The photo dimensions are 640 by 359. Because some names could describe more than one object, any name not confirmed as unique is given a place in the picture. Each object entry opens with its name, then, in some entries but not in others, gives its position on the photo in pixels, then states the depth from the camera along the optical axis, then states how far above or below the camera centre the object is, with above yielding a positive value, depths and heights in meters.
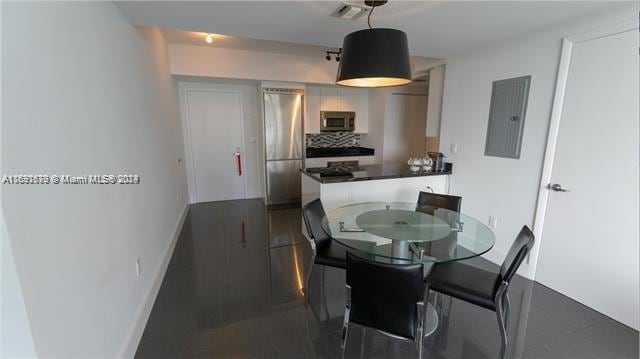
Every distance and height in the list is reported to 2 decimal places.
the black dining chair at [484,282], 1.60 -0.97
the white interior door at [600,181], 1.94 -0.37
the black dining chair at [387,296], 1.42 -0.89
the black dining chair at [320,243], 2.12 -0.94
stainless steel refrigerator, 4.71 -0.21
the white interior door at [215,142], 4.91 -0.20
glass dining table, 1.88 -0.77
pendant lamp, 1.56 +0.44
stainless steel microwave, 5.31 +0.21
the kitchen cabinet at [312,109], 5.21 +0.43
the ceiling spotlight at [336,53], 4.08 +1.19
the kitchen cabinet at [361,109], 5.52 +0.45
